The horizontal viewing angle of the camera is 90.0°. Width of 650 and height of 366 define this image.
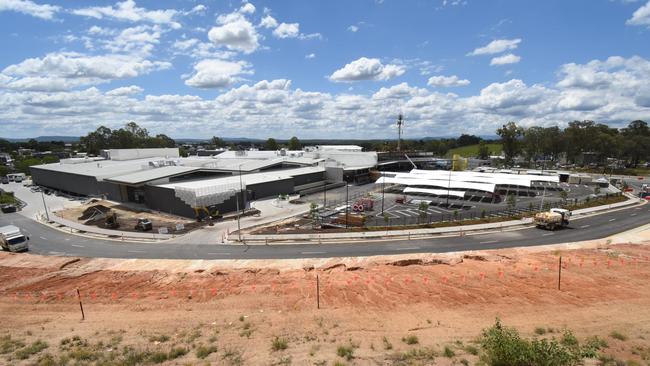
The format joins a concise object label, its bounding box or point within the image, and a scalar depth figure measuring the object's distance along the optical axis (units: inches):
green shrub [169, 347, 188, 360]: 629.7
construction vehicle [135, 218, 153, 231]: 1926.7
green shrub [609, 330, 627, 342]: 652.5
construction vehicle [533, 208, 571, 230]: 1795.0
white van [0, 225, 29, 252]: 1624.0
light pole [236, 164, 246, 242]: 2385.2
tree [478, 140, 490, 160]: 6433.1
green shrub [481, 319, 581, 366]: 510.5
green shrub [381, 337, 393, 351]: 642.0
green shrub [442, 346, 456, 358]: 593.9
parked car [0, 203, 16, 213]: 2613.2
